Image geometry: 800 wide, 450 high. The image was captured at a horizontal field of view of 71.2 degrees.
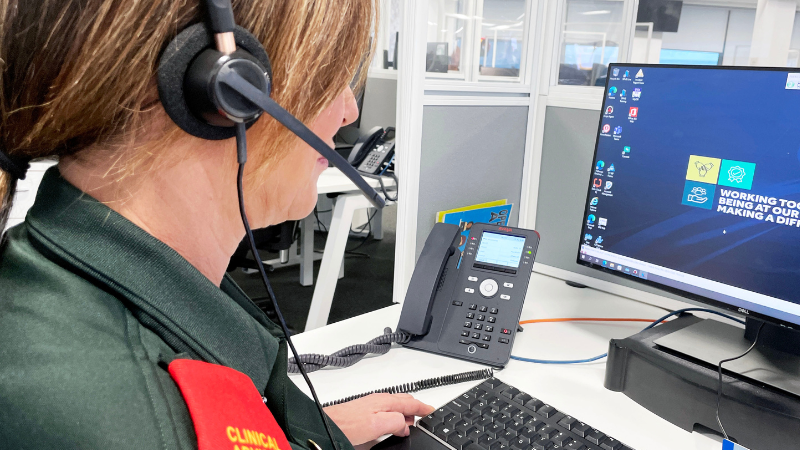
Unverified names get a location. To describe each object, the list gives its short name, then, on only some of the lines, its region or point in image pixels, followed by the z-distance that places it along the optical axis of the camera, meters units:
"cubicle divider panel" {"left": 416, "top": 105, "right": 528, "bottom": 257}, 1.11
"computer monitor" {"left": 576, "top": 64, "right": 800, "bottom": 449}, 0.68
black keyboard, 0.60
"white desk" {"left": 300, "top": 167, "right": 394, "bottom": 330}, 2.17
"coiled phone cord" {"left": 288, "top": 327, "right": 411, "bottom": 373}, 0.78
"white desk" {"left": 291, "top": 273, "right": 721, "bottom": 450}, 0.69
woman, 0.28
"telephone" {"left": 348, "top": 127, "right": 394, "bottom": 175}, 2.37
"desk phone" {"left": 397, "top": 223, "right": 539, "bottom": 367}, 0.84
